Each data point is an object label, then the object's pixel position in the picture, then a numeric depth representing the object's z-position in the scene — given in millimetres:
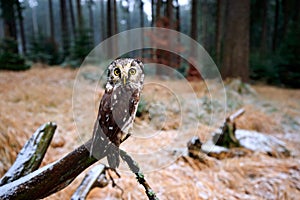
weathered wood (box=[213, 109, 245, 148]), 1939
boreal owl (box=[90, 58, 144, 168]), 474
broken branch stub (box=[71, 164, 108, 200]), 981
